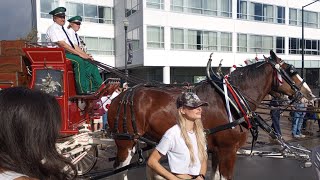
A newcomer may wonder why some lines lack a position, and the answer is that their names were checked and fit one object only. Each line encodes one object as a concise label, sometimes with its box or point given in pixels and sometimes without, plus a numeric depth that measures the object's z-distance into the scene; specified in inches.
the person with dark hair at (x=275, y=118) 340.6
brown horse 197.6
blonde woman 123.4
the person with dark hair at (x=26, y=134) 53.7
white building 1194.0
